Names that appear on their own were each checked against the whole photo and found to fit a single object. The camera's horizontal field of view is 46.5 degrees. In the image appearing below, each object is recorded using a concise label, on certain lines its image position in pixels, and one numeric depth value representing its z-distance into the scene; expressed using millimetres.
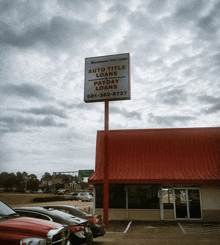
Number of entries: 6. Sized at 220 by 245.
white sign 17469
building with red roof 19109
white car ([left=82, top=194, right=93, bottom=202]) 52281
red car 4582
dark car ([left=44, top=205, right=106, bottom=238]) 10227
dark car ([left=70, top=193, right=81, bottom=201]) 56834
